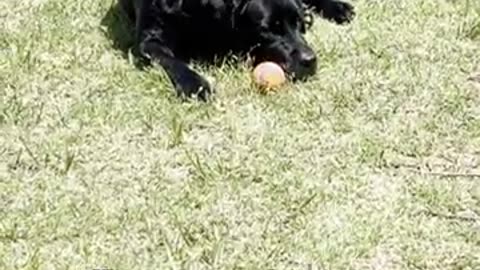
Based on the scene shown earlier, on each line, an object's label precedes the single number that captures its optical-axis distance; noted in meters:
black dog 4.31
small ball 4.21
